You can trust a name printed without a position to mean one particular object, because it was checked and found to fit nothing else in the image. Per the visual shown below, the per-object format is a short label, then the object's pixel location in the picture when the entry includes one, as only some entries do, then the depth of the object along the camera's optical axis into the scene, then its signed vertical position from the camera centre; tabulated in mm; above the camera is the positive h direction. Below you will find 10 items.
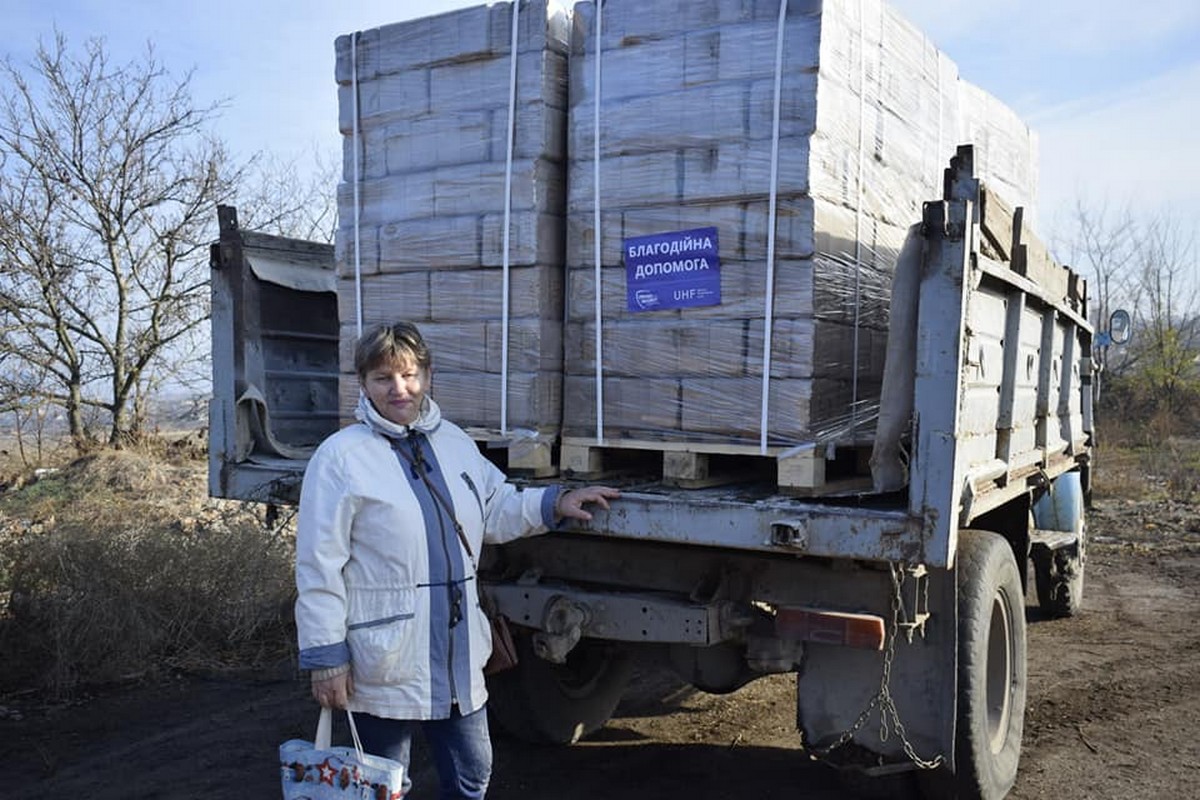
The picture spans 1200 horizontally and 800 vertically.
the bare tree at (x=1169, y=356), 21234 +408
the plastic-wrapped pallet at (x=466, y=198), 3459 +581
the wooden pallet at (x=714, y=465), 3098 -334
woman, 2525 -541
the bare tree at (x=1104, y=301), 24016 +1739
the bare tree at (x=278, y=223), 14234 +1910
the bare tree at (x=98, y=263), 11953 +1108
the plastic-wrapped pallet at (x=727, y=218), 3092 +472
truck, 2820 -594
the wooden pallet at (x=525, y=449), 3471 -292
